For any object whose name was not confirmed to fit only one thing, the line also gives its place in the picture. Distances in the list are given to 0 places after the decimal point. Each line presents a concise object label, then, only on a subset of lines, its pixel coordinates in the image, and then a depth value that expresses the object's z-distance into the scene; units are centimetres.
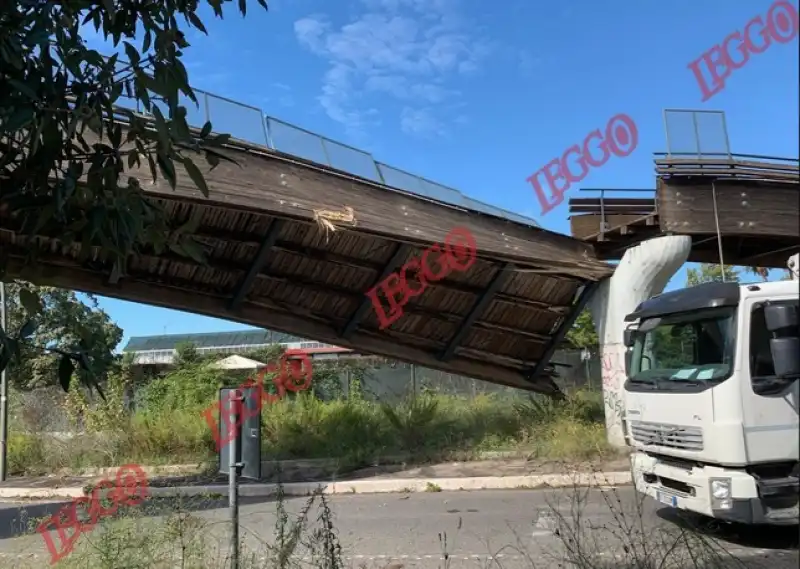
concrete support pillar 1114
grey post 455
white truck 551
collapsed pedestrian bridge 951
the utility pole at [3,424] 1293
